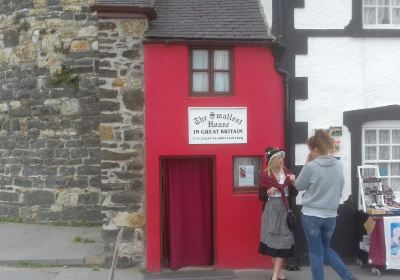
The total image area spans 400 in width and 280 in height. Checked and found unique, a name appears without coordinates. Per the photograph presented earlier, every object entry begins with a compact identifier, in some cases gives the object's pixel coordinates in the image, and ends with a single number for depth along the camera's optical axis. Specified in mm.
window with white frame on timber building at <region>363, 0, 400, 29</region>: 9648
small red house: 9156
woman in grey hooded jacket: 7312
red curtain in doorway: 9336
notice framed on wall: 9391
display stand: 8750
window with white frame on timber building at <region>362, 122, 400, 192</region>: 9562
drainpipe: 9305
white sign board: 9180
